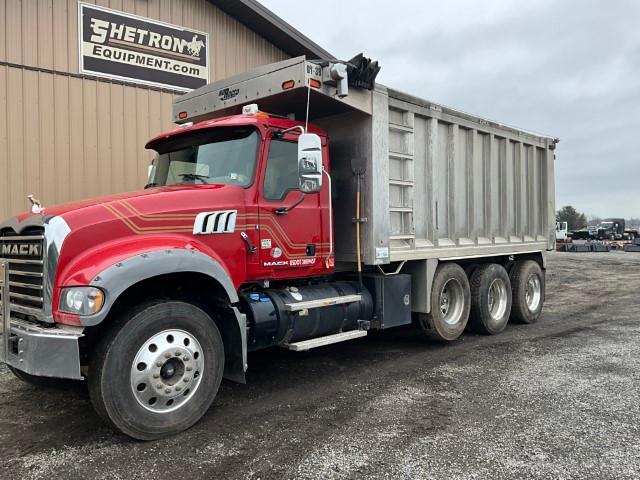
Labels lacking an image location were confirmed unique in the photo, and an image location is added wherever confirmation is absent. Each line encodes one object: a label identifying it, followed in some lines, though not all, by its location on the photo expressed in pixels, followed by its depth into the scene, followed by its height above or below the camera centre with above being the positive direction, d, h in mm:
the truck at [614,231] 52688 +240
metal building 8117 +2634
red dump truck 3816 -87
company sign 8867 +3338
